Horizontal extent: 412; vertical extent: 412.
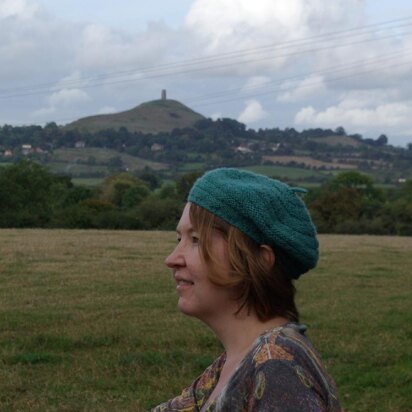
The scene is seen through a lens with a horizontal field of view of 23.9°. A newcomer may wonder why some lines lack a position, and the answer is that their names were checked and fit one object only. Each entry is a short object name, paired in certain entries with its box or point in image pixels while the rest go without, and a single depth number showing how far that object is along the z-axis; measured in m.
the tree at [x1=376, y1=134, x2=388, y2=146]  130.00
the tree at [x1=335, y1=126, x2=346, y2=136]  129.91
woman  2.21
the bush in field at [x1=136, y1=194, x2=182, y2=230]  49.57
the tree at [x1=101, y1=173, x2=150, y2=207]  64.24
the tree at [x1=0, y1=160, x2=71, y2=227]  51.17
